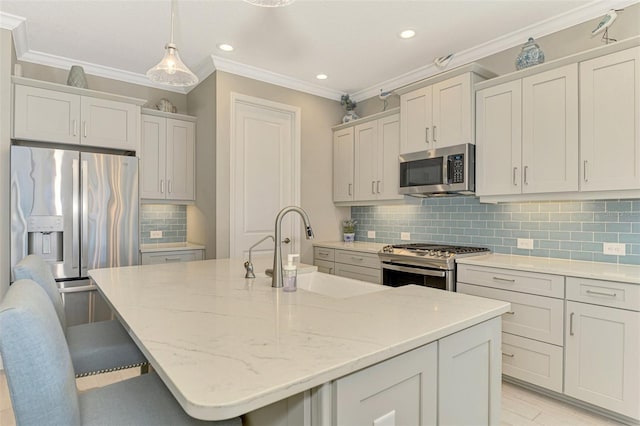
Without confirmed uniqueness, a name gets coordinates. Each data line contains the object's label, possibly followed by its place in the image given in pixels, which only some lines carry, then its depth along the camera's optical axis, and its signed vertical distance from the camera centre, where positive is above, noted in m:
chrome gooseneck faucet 1.69 -0.22
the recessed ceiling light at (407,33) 3.03 +1.51
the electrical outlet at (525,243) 3.02 -0.25
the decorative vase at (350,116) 4.50 +1.19
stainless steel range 2.90 -0.44
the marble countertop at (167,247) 3.64 -0.37
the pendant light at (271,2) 1.67 +0.97
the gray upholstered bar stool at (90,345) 1.64 -0.64
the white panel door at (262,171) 3.82 +0.45
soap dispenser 1.63 -0.30
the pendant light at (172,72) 2.09 +0.82
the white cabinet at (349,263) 3.65 -0.56
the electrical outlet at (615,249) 2.52 -0.25
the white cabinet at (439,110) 3.08 +0.93
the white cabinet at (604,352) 2.07 -0.83
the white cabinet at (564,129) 2.29 +0.60
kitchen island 0.80 -0.36
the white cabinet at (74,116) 2.99 +0.84
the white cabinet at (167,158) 3.76 +0.57
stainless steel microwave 3.08 +0.37
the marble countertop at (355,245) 3.82 -0.38
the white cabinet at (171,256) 3.53 -0.46
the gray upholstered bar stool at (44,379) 0.89 -0.43
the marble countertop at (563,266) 2.15 -0.36
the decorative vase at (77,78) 3.28 +1.21
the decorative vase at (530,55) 2.75 +1.20
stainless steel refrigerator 2.87 -0.04
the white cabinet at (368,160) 3.88 +0.60
